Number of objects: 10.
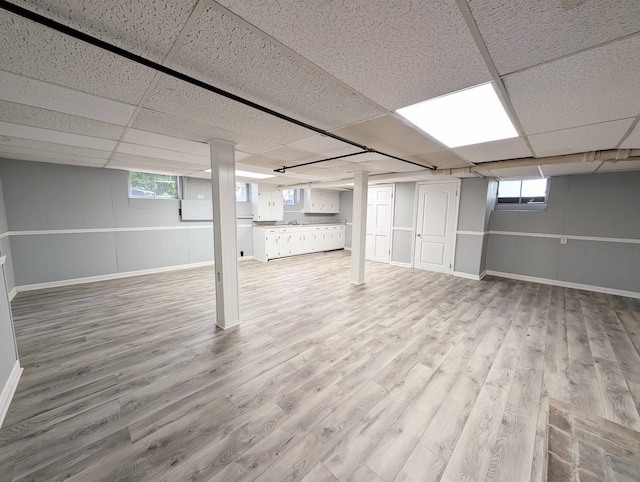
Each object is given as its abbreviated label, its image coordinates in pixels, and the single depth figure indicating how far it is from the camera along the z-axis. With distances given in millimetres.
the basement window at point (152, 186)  5285
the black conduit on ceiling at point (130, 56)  942
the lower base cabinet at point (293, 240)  6912
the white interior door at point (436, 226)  5766
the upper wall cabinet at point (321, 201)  8344
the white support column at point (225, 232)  2803
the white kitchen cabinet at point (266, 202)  7016
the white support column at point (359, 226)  4777
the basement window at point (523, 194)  5320
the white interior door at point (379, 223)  6883
